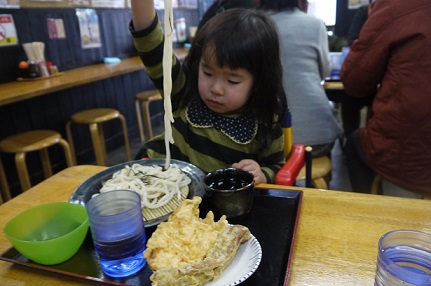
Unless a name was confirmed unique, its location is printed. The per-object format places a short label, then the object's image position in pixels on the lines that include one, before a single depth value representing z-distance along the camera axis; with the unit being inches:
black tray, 26.6
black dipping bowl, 33.1
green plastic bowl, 27.5
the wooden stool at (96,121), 120.0
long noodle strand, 29.2
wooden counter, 97.1
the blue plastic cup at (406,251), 23.7
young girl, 49.1
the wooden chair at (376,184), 70.5
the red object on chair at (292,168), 45.6
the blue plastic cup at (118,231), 25.4
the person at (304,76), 79.9
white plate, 24.8
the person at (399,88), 58.3
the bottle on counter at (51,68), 127.9
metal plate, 35.7
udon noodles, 35.3
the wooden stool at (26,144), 97.2
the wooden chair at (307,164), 51.8
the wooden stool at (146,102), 156.0
